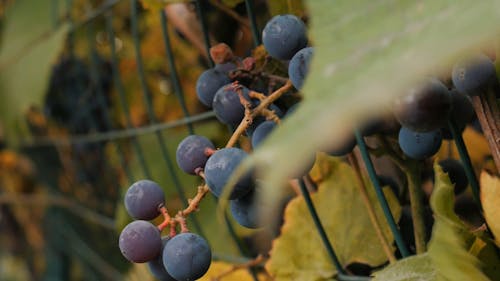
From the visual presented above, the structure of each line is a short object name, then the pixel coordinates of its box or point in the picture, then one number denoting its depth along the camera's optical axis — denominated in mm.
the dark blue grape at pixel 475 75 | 397
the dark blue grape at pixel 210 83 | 462
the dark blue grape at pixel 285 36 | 433
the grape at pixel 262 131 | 429
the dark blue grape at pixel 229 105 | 439
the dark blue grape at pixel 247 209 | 425
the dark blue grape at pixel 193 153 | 434
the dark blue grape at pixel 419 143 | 430
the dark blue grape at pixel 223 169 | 403
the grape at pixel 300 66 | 419
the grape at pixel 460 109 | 429
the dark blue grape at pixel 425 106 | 386
